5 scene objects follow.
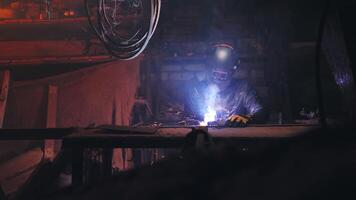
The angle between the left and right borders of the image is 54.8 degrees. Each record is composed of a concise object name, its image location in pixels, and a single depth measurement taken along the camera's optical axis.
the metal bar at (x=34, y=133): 3.34
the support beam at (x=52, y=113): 6.39
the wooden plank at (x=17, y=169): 5.58
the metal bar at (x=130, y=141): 2.81
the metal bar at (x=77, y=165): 3.04
